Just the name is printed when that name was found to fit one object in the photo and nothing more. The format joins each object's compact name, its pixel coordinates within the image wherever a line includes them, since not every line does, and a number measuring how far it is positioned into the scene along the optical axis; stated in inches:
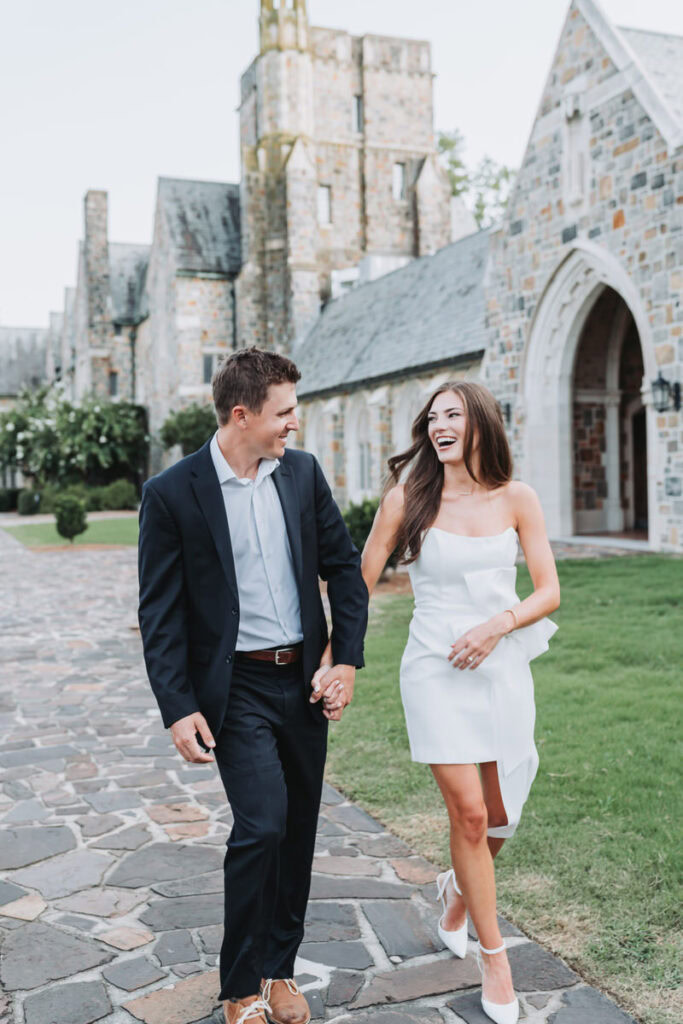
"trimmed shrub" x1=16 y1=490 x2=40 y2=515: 1528.1
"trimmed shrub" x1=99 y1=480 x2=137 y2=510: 1497.3
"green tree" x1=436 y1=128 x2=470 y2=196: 1967.3
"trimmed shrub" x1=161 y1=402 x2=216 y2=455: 1422.2
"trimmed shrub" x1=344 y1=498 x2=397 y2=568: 558.3
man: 113.7
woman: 120.8
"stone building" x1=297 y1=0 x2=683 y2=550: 584.1
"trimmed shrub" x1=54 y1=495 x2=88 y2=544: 882.1
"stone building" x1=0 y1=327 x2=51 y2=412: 2655.0
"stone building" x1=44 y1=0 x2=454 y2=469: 1387.8
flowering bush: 1537.9
